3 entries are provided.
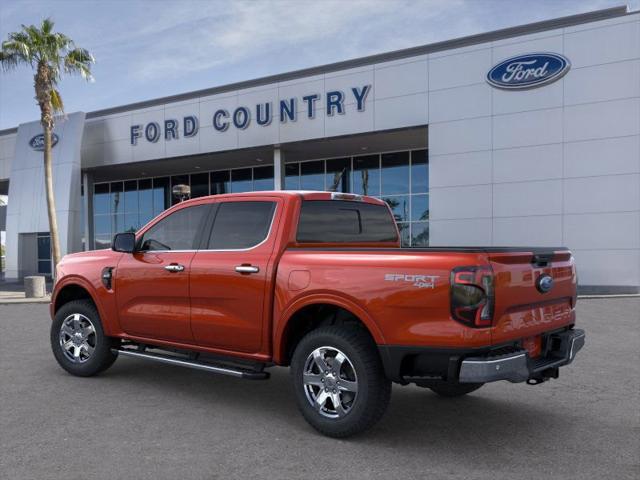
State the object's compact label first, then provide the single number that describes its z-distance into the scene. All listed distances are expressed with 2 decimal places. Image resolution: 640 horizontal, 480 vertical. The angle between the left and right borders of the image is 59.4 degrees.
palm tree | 19.94
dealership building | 16.45
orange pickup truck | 3.66
